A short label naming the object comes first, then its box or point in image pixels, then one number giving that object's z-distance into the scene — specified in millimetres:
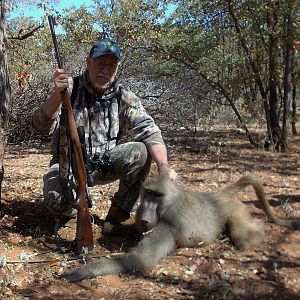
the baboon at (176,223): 3152
